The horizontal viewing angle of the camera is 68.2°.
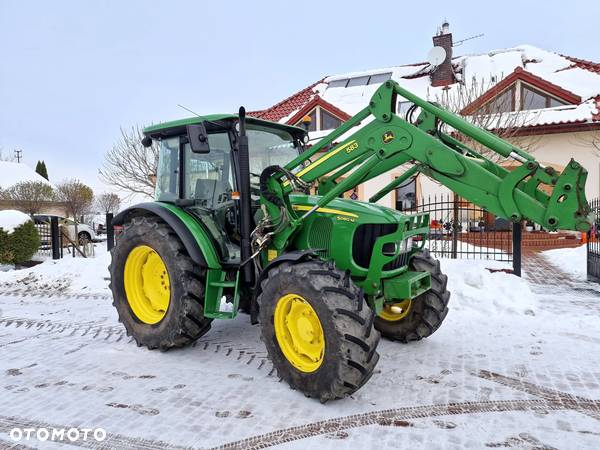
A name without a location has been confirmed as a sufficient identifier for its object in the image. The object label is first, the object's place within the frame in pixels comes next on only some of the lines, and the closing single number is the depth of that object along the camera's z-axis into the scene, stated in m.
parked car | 17.48
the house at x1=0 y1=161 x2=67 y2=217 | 33.11
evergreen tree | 52.44
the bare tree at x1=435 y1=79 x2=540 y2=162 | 10.73
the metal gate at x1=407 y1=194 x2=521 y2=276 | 7.39
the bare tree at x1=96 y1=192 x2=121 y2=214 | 52.56
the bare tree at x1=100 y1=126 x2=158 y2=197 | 17.78
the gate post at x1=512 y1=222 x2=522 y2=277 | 7.31
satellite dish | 16.50
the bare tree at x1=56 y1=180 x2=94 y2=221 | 35.56
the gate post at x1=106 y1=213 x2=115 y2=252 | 10.09
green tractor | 3.07
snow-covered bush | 10.82
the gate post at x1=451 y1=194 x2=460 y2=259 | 8.64
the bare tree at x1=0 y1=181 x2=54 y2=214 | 29.92
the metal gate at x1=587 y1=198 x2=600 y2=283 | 8.21
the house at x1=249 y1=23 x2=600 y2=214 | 12.86
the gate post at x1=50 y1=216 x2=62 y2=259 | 11.36
